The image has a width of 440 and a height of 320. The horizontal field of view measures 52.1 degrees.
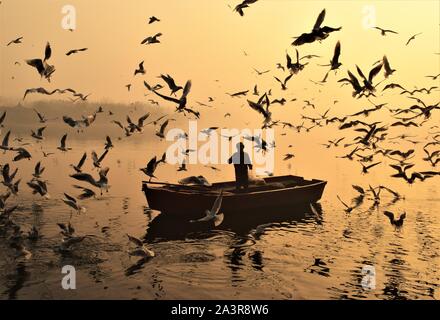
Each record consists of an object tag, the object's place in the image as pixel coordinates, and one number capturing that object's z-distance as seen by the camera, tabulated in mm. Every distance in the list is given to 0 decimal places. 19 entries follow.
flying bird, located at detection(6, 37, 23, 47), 19975
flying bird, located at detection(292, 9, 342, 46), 13211
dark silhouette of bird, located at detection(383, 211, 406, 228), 19150
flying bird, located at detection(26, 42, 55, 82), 16172
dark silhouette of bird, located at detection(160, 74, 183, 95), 15387
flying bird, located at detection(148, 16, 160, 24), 19047
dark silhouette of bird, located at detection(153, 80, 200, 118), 14814
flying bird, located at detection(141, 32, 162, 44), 18719
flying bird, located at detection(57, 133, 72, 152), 21516
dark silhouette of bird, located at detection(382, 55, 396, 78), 16375
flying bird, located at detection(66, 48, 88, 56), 17859
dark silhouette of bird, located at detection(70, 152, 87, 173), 20094
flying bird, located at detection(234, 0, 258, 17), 14828
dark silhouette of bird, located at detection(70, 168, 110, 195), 15970
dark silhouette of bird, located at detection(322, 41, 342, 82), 14640
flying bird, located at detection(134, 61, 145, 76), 21266
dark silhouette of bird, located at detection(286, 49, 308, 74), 17203
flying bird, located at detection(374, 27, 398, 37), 14853
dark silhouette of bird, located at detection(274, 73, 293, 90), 17984
